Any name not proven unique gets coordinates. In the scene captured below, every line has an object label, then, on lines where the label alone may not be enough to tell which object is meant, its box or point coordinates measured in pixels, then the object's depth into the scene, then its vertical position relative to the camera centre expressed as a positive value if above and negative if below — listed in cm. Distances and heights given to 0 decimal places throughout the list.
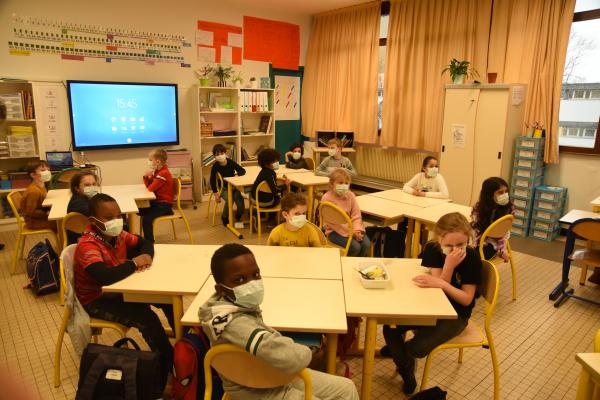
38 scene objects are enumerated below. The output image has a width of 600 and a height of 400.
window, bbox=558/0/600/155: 473 +49
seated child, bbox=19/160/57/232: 375 -74
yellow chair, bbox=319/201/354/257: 321 -70
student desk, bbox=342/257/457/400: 185 -80
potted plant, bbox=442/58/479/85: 524 +70
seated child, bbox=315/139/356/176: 516 -47
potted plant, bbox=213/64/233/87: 648 +73
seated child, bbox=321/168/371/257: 342 -76
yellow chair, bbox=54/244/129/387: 211 -99
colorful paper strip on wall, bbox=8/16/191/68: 503 +99
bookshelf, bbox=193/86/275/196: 645 +1
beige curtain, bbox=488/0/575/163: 470 +90
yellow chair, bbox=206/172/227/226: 526 -81
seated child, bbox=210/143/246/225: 523 -63
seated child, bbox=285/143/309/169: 579 -49
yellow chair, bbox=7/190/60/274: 371 -99
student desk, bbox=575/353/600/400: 150 -90
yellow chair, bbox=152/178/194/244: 428 -97
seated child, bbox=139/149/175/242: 424 -70
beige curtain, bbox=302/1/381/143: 682 +87
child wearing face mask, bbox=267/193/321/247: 272 -71
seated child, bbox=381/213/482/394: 210 -76
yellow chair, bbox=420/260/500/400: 206 -104
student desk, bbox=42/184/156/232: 352 -72
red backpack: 188 -110
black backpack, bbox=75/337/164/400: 187 -113
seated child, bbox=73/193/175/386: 214 -78
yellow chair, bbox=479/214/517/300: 306 -75
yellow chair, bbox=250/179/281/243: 463 -91
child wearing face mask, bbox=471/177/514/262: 328 -64
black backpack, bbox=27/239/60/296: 339 -121
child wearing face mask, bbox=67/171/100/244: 325 -58
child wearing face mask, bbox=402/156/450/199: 415 -57
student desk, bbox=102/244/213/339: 203 -79
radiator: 657 -60
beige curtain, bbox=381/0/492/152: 550 +97
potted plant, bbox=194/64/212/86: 633 +73
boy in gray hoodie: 138 -67
